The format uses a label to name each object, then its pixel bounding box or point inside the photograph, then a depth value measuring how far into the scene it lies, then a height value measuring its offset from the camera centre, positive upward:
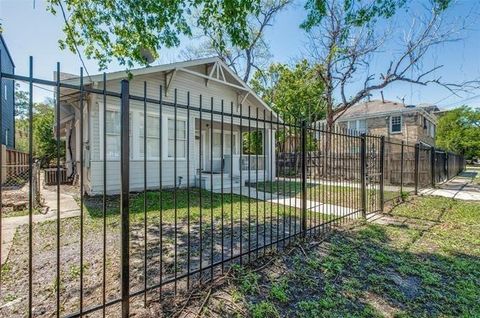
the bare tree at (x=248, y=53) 22.31 +9.53
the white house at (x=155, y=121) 8.78 +1.46
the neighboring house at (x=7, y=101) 15.78 +3.73
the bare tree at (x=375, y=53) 14.11 +6.11
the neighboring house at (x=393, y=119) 21.45 +3.22
